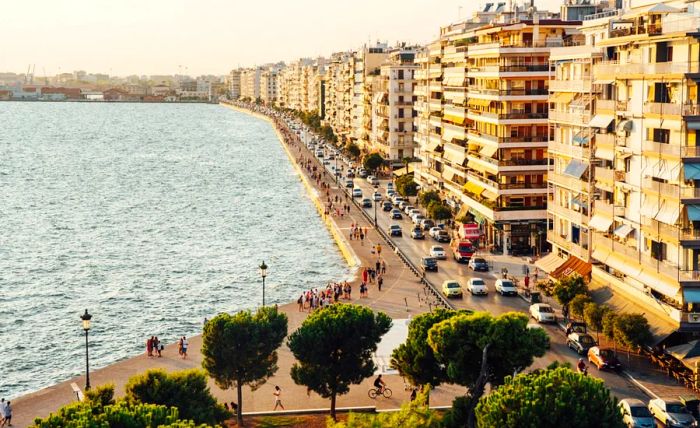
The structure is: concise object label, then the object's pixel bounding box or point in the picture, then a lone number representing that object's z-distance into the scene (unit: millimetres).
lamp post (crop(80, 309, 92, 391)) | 36438
